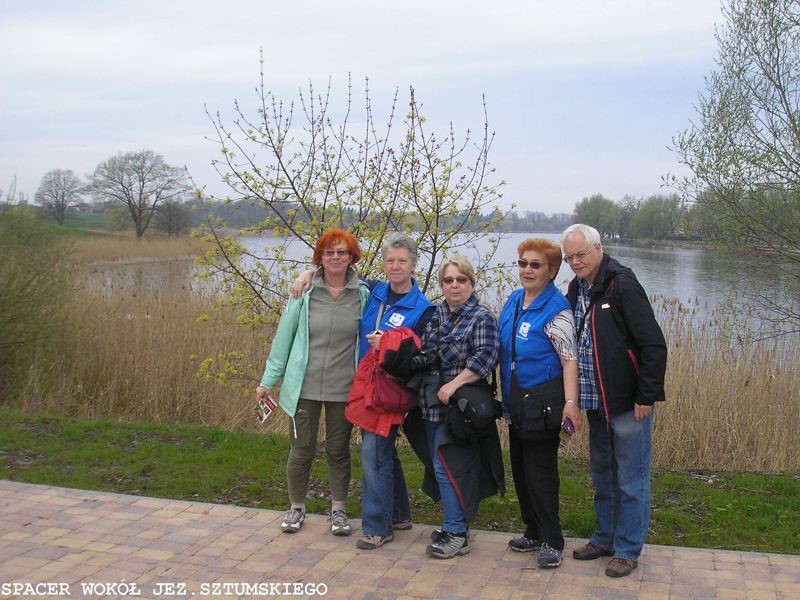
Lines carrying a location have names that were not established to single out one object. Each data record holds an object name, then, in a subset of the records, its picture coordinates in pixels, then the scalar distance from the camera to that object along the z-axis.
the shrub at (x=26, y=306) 9.03
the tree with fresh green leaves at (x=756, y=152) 9.55
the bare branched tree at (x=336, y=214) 6.51
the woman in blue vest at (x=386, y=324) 4.24
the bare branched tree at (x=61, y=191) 49.53
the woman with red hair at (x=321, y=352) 4.43
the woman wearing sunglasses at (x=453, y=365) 4.04
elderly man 3.75
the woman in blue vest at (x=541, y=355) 3.86
